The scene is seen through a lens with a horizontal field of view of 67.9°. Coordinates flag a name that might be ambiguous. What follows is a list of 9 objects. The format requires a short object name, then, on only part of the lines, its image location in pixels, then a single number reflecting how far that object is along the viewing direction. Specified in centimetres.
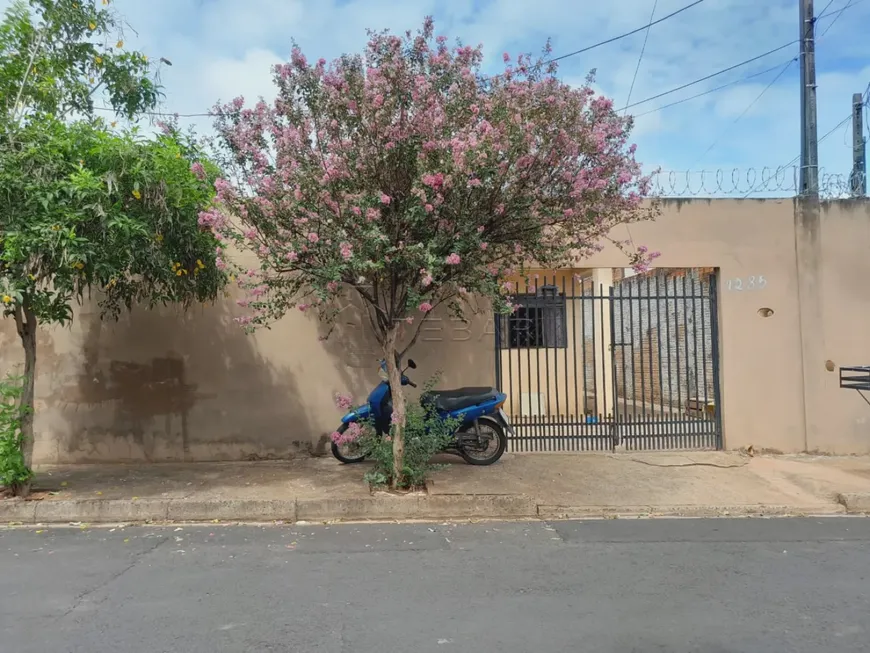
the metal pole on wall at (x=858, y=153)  952
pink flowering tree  596
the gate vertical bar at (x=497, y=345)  927
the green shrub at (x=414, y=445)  705
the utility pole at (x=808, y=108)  937
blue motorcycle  785
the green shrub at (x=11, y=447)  655
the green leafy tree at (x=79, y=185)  573
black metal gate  920
